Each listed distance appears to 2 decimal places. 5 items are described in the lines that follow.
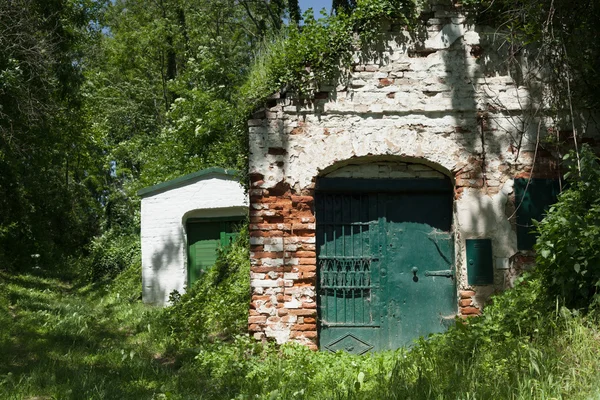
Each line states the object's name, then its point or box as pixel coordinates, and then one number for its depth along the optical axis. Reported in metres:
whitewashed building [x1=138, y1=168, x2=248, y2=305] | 12.91
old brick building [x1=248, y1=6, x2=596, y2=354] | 7.41
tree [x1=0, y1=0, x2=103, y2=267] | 11.30
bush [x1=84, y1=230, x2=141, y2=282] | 17.70
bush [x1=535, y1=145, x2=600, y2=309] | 5.61
